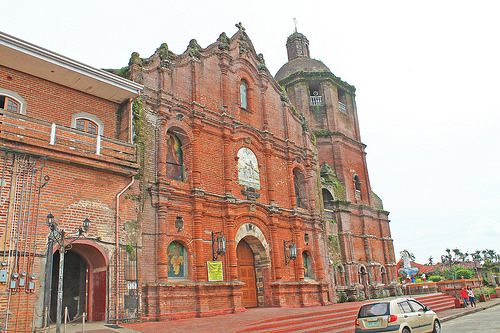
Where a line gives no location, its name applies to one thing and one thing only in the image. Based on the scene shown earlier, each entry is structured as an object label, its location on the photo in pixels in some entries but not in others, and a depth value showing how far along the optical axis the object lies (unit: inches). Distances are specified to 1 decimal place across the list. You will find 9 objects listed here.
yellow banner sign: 640.4
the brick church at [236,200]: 614.2
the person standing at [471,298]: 938.7
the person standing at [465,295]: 904.9
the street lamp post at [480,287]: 1171.3
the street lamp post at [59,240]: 383.2
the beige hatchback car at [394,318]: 433.1
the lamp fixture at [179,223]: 626.8
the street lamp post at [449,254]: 1015.4
